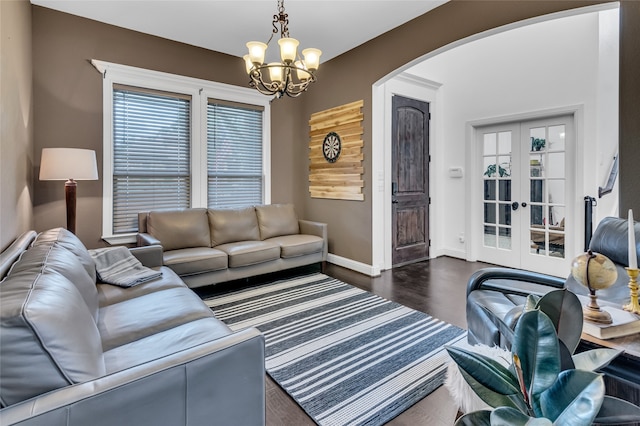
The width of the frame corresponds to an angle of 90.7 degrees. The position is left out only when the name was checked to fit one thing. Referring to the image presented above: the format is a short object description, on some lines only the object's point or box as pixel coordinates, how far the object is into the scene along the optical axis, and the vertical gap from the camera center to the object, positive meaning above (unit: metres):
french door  4.00 +0.21
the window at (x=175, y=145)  3.70 +0.85
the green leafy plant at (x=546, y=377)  0.51 -0.31
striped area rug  1.79 -1.02
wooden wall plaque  4.32 +0.83
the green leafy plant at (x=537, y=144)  4.16 +0.88
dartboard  4.61 +0.93
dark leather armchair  1.71 -0.49
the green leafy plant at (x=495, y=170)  4.56 +0.57
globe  1.25 -0.25
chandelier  2.54 +1.22
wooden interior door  4.65 +0.45
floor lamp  2.88 +0.39
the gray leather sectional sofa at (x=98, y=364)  0.87 -0.52
